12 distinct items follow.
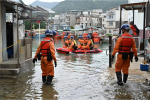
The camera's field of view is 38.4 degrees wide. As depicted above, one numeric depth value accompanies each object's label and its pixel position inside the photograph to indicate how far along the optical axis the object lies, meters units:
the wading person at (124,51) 6.98
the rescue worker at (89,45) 20.31
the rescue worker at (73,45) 19.92
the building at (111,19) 67.31
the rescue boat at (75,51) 19.19
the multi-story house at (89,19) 91.31
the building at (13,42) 8.84
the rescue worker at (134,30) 13.64
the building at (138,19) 19.55
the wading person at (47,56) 7.11
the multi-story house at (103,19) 91.47
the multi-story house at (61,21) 108.15
